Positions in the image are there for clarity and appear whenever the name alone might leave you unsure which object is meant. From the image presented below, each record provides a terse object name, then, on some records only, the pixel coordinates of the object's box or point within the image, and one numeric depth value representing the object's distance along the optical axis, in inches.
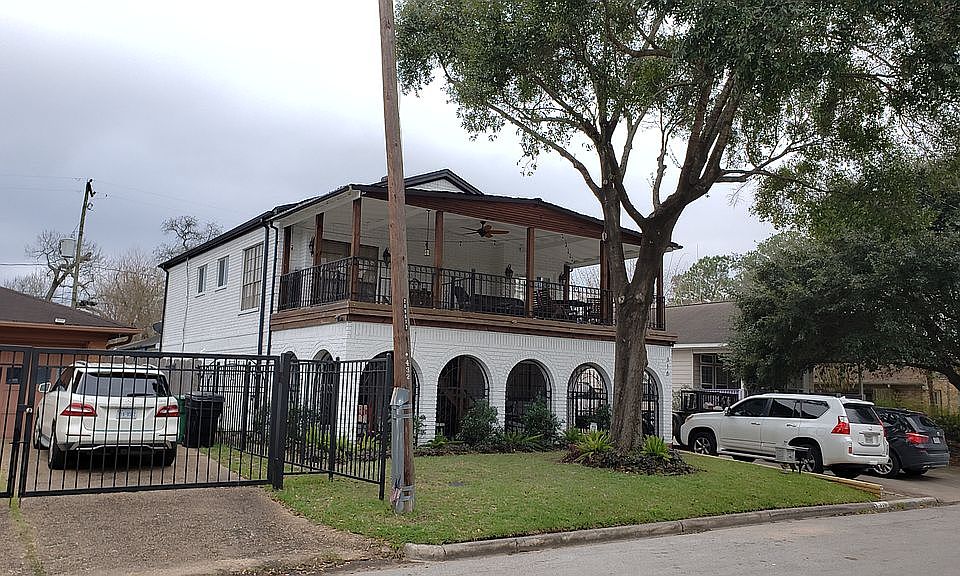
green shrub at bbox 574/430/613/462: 591.8
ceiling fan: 791.1
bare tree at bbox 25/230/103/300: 1598.2
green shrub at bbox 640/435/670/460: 573.6
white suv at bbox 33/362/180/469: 423.2
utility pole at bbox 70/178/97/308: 1326.3
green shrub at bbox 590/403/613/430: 773.3
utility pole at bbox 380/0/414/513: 375.6
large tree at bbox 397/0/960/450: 440.5
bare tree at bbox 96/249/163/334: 1683.1
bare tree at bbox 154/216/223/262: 1813.5
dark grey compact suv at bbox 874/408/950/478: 679.7
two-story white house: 677.3
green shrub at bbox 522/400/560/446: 719.1
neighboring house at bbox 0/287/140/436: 659.4
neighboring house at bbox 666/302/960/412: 1219.9
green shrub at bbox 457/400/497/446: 671.1
